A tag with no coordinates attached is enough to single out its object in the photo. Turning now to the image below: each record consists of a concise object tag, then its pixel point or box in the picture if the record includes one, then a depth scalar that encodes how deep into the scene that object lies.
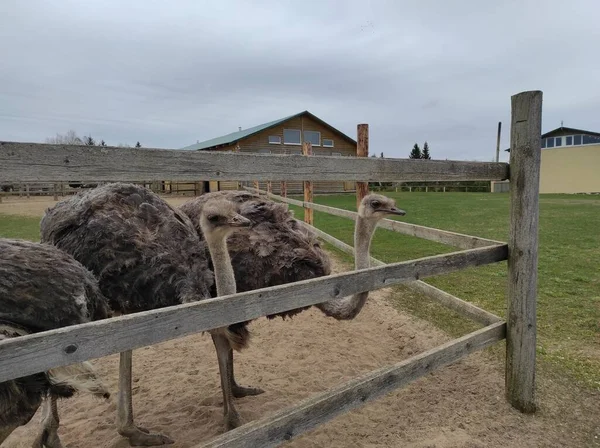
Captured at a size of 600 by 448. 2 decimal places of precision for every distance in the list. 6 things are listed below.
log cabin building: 24.75
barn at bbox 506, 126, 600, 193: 30.11
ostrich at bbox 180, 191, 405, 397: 2.64
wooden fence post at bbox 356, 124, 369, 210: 5.89
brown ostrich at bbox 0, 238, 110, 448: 1.69
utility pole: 31.67
